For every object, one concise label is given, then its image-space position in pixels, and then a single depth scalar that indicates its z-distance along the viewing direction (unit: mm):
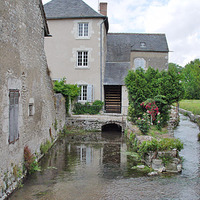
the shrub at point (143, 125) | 11255
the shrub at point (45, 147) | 9836
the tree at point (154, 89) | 12844
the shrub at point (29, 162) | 7640
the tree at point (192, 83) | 25719
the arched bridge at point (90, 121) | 16344
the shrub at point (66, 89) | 15305
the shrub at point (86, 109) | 18359
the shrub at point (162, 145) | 8492
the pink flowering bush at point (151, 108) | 12570
